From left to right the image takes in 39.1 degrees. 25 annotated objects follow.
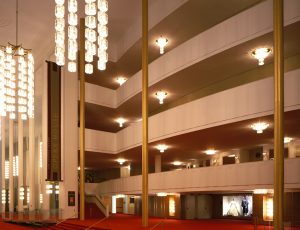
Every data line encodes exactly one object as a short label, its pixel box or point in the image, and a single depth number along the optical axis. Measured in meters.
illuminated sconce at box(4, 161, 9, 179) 33.23
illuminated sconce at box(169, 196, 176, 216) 24.15
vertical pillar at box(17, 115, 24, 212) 26.70
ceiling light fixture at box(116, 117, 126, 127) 26.90
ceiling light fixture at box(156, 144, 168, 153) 20.41
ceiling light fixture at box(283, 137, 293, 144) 18.58
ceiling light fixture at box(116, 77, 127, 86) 26.50
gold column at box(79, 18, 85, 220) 20.41
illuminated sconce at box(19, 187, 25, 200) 26.87
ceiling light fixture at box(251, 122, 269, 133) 14.68
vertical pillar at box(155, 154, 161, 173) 23.96
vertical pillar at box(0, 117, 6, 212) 30.41
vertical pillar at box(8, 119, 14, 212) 28.37
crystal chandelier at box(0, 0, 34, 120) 13.97
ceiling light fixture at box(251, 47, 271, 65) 15.21
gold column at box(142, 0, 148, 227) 16.41
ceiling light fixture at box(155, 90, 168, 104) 20.87
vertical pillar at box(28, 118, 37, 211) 24.69
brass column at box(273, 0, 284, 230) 11.44
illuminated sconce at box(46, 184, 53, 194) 20.84
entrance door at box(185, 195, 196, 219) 23.94
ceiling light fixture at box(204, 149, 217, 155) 22.12
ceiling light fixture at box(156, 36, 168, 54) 19.68
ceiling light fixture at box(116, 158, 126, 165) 26.47
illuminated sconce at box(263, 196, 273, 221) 18.19
